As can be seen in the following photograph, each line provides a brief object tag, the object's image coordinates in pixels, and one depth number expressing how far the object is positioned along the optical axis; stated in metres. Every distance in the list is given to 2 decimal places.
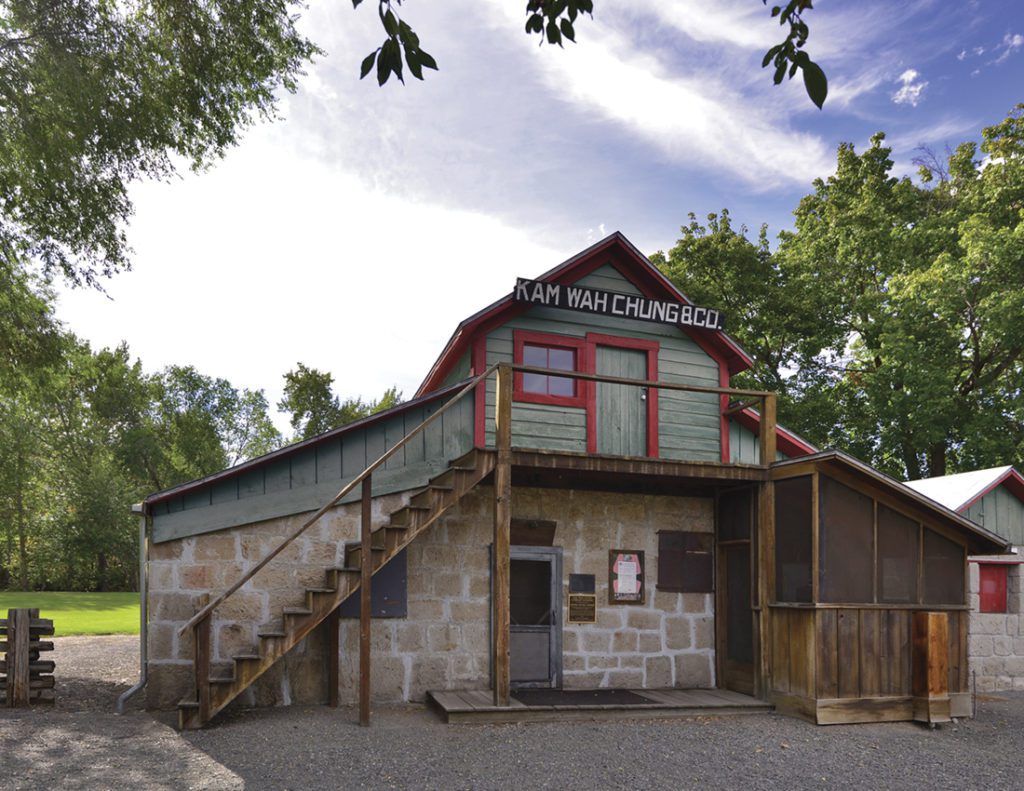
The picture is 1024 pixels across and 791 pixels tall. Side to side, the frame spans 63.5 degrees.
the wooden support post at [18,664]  10.27
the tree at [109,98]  12.64
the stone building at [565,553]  10.16
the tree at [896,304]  23.11
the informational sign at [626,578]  11.95
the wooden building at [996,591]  14.55
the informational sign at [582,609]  11.73
